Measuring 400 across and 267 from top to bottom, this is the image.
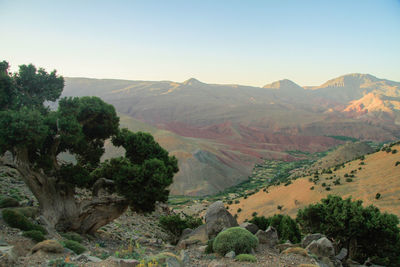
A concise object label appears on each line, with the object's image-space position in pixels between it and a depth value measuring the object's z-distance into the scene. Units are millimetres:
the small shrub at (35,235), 13286
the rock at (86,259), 10711
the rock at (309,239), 17012
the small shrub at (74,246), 13078
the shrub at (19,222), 14508
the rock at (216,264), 10648
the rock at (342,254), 18192
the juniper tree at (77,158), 16047
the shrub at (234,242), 13359
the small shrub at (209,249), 14320
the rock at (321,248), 15365
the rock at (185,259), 11538
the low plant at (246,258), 12102
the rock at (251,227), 18578
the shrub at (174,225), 24500
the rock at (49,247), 11312
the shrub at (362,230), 20062
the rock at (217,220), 18609
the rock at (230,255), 12759
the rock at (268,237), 16562
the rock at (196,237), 17266
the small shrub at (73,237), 15875
